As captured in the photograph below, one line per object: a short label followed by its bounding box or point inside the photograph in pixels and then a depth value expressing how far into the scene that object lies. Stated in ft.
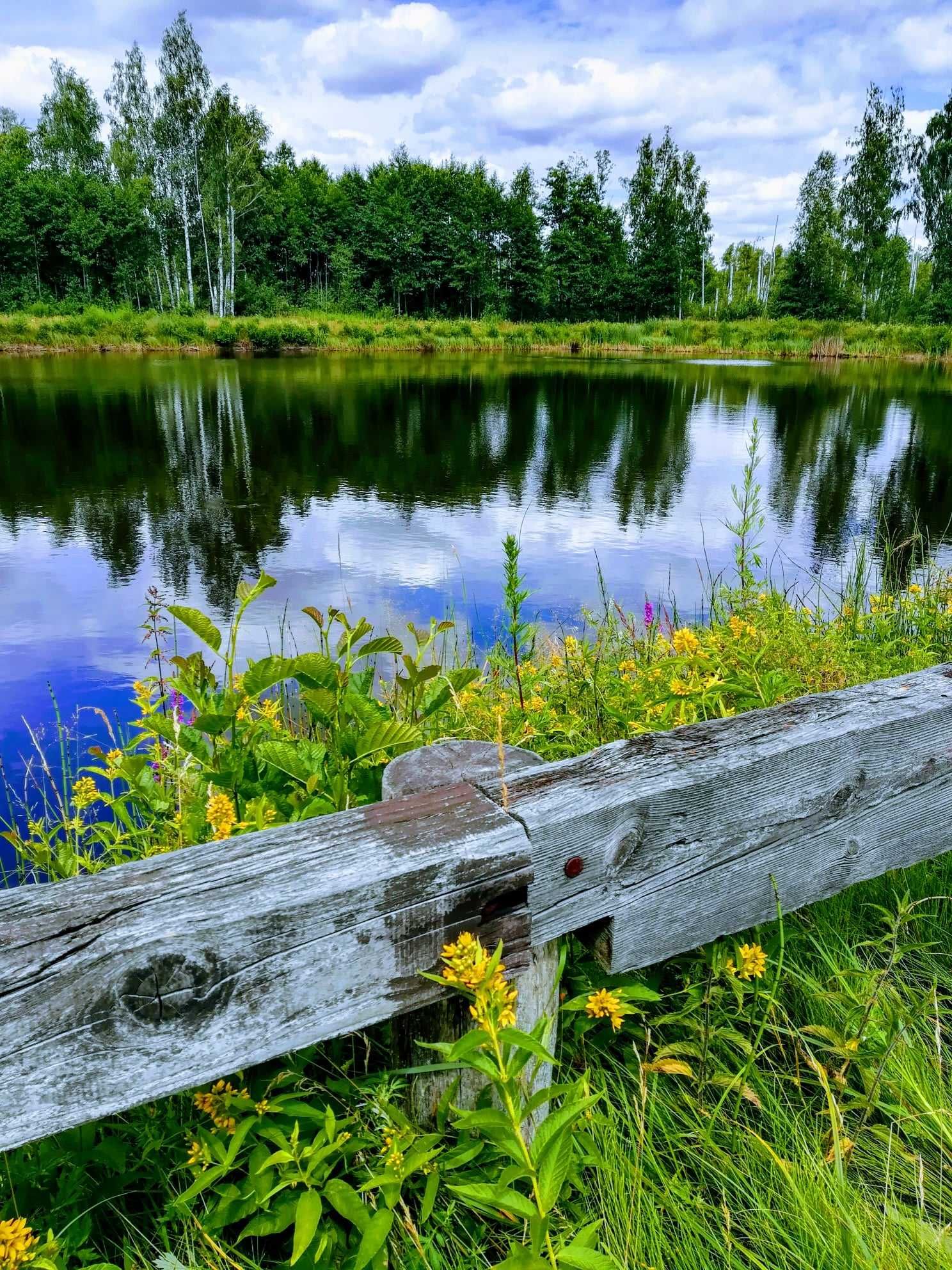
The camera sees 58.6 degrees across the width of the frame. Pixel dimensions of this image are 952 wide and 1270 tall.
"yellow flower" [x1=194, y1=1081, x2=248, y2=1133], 4.00
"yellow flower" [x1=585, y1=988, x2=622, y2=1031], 4.66
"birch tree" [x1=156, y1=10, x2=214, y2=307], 129.49
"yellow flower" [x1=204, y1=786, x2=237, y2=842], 4.85
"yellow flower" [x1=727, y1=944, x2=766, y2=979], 5.04
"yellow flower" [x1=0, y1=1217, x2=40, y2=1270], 3.31
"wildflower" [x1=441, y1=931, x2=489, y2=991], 3.30
